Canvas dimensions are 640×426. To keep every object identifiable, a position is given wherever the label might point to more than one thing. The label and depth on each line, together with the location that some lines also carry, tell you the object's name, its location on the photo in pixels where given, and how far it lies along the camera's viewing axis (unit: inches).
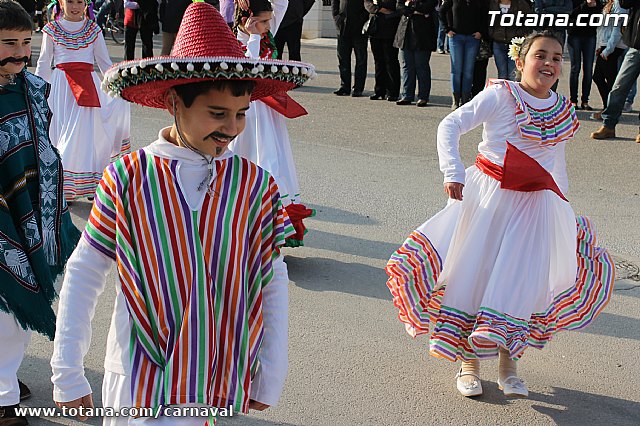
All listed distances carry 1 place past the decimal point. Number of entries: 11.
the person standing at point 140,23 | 660.1
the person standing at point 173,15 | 565.3
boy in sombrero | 103.9
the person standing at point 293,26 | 531.5
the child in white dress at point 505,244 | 176.4
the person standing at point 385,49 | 516.1
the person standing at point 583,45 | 472.1
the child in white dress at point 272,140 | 249.3
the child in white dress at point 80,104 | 293.7
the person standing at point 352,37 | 535.8
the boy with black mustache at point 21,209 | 153.5
